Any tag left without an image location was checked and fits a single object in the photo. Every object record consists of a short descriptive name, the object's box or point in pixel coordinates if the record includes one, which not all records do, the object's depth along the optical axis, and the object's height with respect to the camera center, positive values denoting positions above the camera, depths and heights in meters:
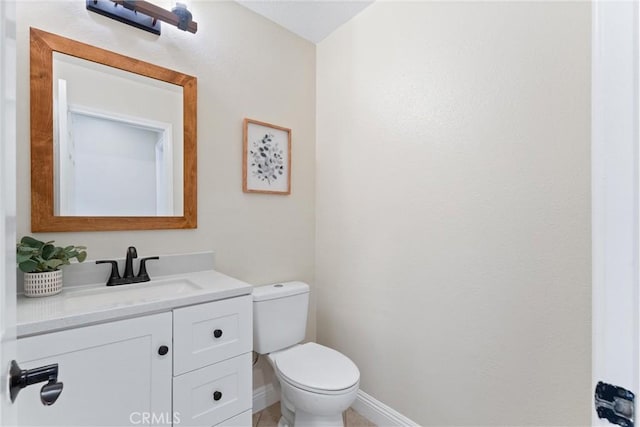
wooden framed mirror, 1.19 +0.33
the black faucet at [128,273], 1.29 -0.27
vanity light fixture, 1.28 +0.92
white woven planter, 1.08 -0.26
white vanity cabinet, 0.88 -0.55
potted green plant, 1.05 -0.19
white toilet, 1.33 -0.78
